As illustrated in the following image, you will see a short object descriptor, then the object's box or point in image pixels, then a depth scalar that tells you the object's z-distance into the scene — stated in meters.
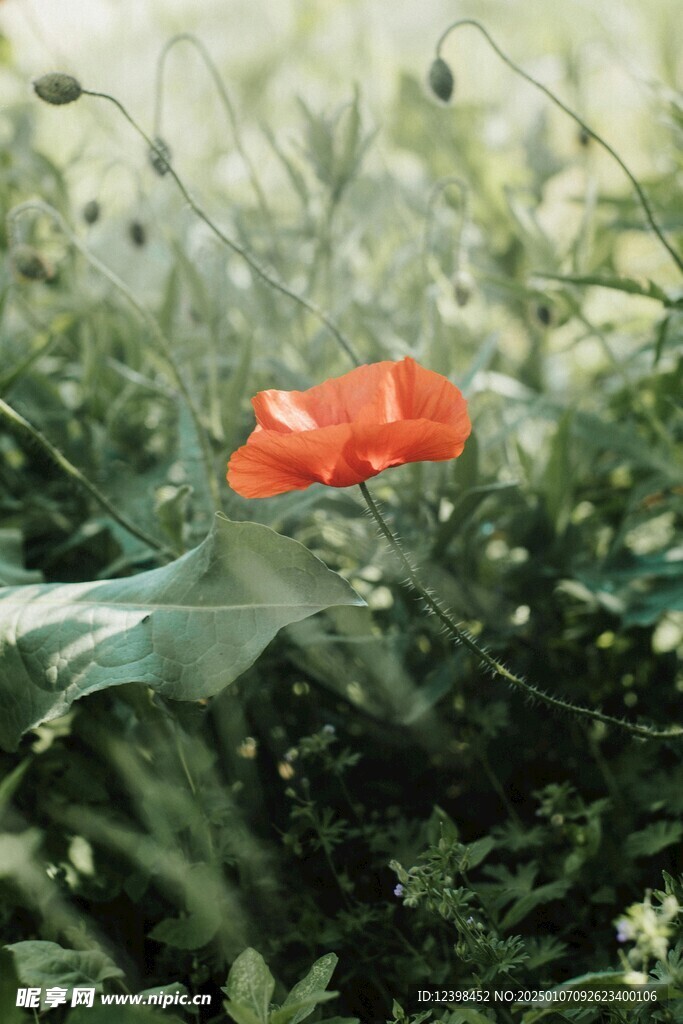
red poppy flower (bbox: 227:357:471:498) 0.69
